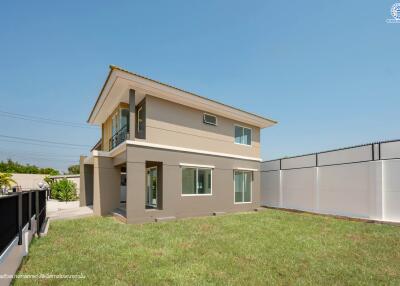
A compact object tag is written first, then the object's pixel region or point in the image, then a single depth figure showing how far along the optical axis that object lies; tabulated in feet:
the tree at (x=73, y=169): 191.72
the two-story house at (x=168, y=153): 38.37
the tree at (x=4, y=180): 70.57
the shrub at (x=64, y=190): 75.56
